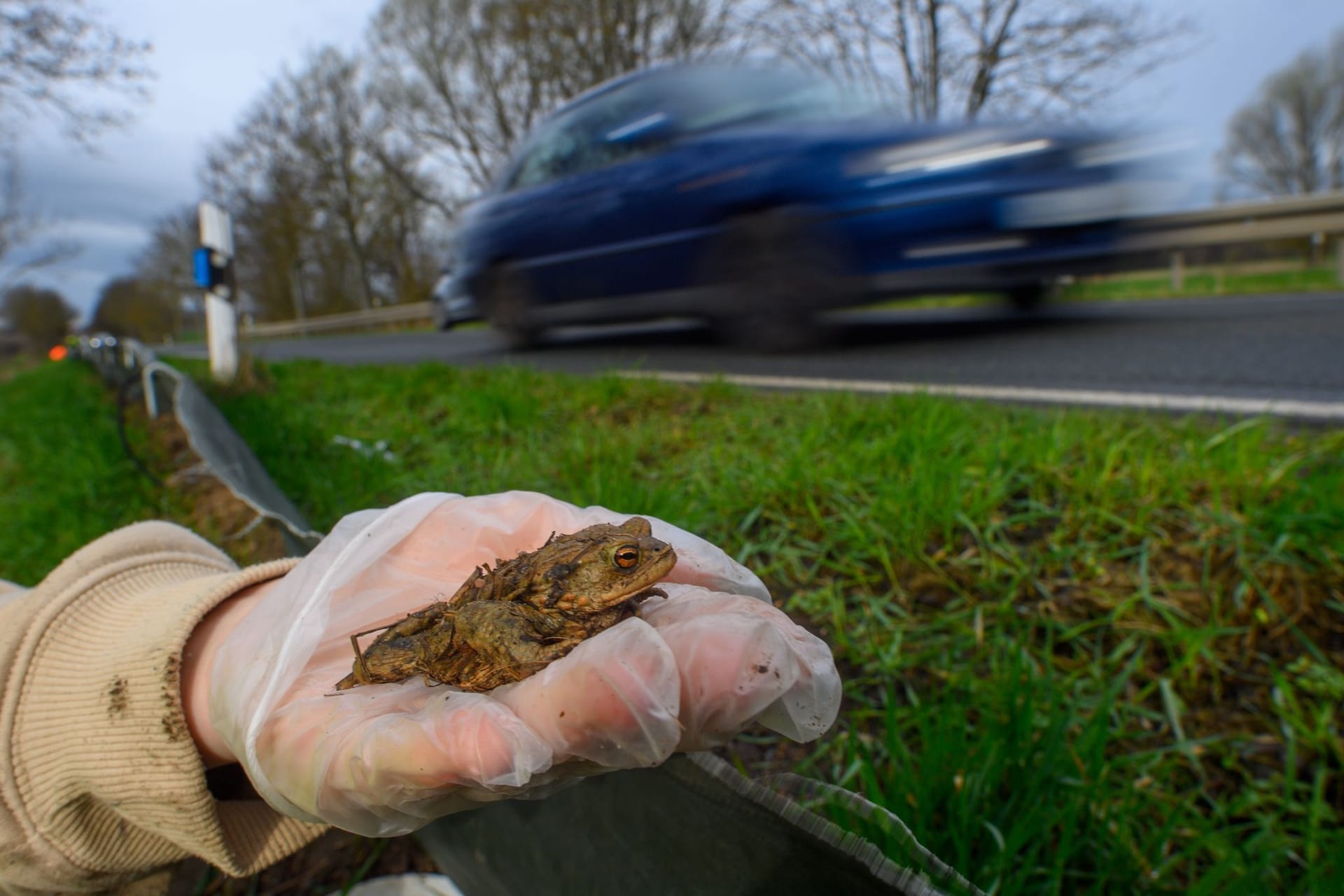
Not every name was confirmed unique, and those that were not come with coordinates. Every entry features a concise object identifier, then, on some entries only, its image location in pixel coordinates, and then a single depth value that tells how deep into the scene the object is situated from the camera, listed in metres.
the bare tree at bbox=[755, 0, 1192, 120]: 17.52
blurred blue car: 4.58
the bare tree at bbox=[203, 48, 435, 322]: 26.58
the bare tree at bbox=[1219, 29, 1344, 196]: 28.25
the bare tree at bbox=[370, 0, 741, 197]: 19.69
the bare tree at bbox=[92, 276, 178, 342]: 46.84
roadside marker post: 4.96
